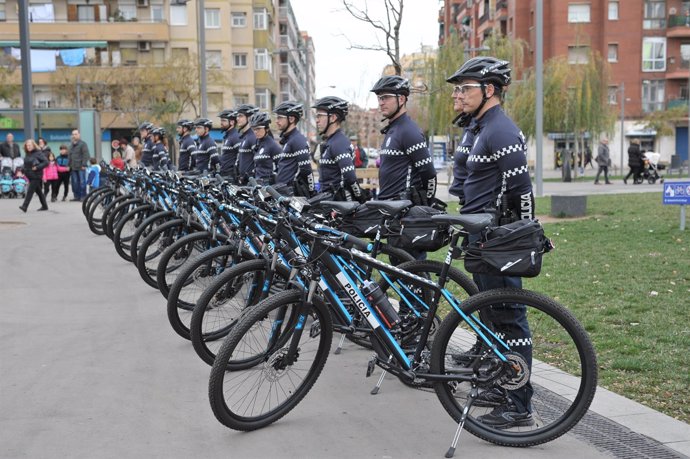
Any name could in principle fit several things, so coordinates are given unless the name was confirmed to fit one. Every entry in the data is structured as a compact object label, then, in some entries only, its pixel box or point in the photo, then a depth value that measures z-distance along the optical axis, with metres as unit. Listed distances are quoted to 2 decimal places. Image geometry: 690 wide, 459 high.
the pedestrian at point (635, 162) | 34.47
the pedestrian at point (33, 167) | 20.52
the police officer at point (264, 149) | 11.12
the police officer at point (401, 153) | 7.16
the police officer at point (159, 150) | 16.16
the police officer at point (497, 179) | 4.82
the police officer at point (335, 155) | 8.44
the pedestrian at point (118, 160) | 24.62
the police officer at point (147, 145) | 17.23
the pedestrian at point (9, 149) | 27.63
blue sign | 13.96
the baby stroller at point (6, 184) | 27.46
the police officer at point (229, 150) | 13.10
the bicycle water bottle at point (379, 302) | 5.17
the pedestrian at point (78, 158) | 24.19
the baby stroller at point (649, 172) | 35.19
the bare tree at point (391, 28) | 15.82
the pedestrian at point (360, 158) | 28.09
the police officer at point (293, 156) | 10.06
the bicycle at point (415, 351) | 4.67
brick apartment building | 62.75
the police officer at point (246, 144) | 12.23
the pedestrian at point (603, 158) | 34.78
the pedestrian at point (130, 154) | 22.26
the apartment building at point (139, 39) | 59.84
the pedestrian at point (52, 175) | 24.61
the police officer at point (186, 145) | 14.85
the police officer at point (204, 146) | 13.88
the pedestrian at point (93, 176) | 24.97
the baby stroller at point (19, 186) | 27.60
